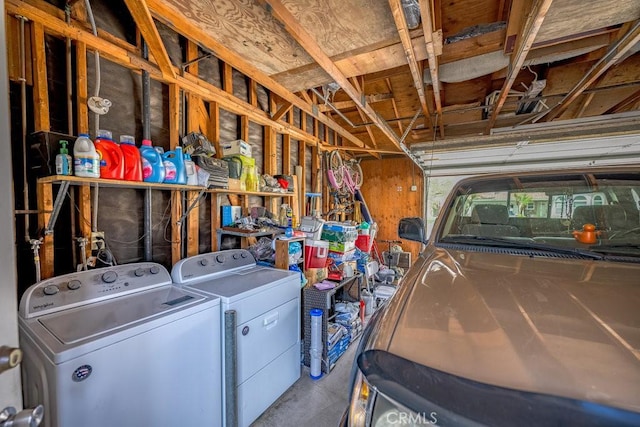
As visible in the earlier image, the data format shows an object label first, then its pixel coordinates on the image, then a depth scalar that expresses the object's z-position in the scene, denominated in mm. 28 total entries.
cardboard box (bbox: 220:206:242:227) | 2652
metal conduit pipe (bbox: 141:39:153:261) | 1986
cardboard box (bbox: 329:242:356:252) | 2922
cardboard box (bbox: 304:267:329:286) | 2751
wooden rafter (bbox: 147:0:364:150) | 1729
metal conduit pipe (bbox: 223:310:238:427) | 1616
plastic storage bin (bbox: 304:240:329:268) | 2725
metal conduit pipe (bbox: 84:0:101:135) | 1652
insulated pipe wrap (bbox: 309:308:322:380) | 2387
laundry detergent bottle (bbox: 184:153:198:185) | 1964
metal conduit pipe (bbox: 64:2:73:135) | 1598
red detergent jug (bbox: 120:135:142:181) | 1653
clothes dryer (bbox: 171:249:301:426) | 1648
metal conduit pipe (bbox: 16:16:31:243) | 1442
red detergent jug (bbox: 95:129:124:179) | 1552
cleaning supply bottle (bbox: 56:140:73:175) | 1395
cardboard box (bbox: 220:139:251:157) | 2486
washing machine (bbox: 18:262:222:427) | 1033
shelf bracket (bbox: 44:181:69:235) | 1451
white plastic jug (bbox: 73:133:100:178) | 1429
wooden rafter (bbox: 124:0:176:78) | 1619
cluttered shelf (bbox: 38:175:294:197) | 1401
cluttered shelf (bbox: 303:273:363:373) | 2467
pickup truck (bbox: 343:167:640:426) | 548
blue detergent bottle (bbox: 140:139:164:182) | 1754
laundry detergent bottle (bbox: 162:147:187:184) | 1854
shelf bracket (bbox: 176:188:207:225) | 2189
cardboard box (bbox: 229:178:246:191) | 2423
